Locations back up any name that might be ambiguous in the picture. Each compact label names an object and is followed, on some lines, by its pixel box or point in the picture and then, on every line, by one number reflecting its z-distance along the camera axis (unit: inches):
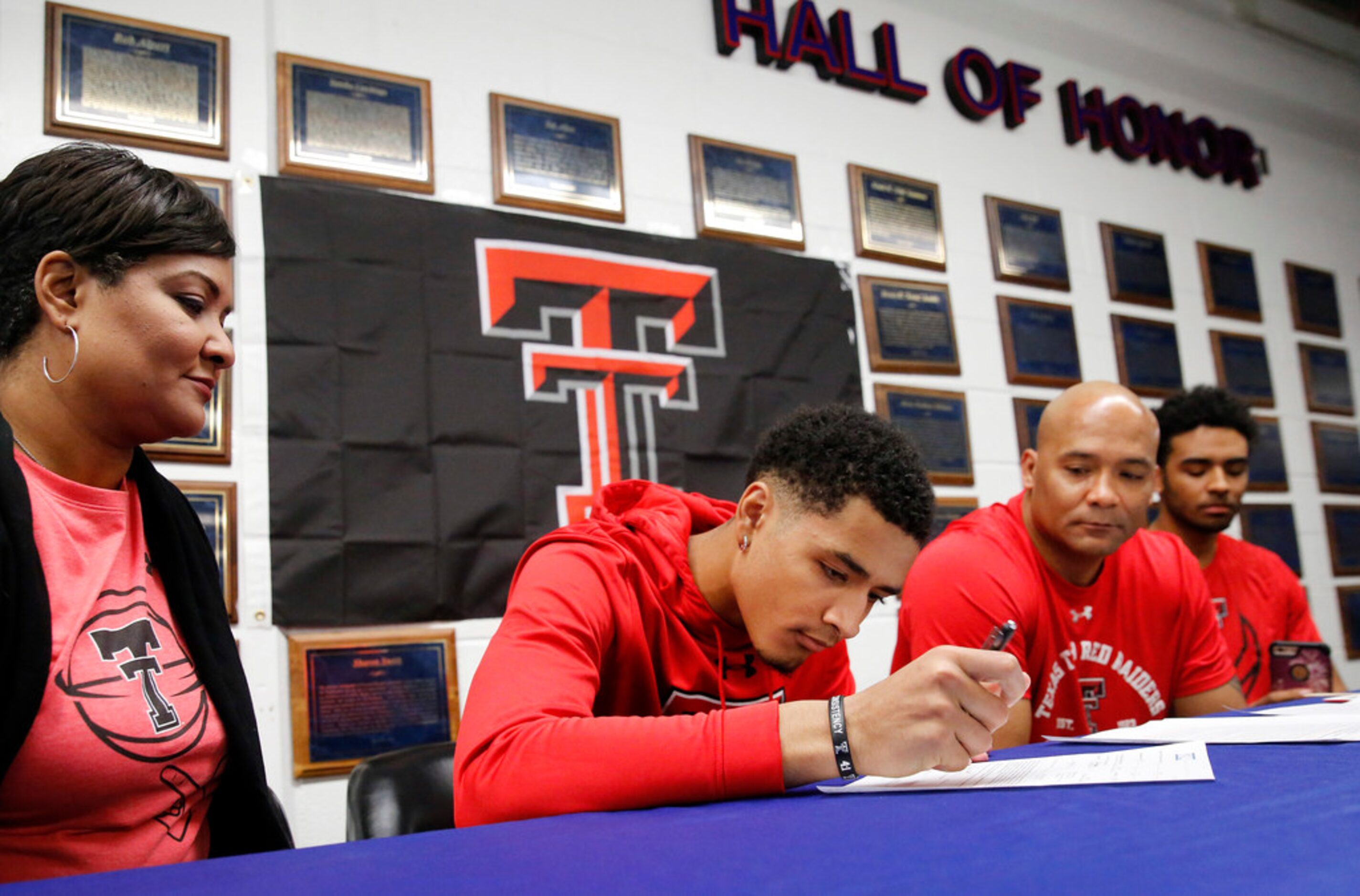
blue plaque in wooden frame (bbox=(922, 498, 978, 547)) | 121.2
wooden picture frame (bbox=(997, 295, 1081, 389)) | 134.5
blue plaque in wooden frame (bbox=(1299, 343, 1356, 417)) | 168.4
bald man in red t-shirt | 73.2
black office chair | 51.4
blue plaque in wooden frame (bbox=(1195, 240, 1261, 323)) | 159.3
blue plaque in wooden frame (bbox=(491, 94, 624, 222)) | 102.2
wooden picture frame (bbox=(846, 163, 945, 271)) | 124.3
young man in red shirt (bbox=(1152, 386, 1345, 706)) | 109.4
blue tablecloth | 24.2
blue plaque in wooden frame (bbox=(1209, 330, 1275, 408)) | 157.0
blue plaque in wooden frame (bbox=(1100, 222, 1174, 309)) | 148.8
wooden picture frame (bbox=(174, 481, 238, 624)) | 82.1
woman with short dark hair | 40.9
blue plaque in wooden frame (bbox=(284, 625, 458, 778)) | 84.0
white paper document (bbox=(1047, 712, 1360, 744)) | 48.0
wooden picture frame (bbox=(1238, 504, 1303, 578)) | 151.9
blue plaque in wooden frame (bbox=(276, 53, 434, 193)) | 91.9
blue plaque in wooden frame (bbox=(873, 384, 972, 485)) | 121.6
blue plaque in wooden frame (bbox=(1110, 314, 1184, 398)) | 146.6
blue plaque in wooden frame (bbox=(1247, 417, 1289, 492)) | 155.5
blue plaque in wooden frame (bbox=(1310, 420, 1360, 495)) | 165.3
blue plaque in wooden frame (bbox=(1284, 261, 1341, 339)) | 170.1
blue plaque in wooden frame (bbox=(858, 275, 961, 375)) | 122.0
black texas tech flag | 87.7
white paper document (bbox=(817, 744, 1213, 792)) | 37.3
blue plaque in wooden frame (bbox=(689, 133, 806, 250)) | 113.7
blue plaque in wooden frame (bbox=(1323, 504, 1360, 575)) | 161.8
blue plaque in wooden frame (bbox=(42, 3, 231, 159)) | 82.7
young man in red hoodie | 36.6
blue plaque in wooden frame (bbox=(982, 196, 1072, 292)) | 137.0
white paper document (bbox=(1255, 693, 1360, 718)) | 59.9
